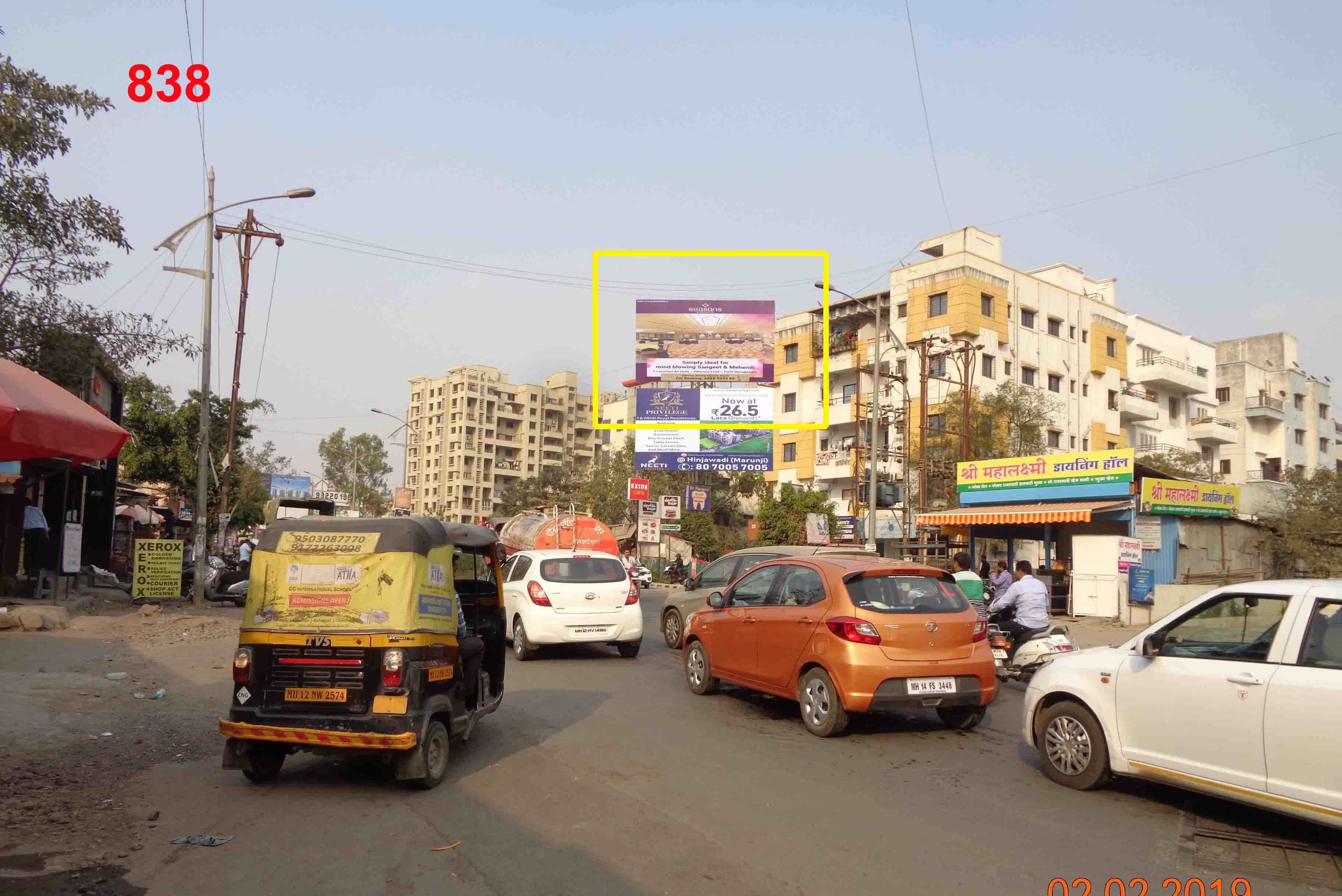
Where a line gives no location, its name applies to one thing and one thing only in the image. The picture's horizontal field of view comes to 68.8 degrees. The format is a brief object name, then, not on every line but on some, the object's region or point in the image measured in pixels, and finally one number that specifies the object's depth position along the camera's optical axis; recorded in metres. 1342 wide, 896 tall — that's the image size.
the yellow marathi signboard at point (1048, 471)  23.84
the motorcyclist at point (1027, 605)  11.84
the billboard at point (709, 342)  39.75
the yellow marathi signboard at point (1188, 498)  23.36
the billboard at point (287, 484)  74.50
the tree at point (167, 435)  37.28
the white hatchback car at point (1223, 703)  5.46
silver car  14.55
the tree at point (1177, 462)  48.41
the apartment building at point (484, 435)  123.00
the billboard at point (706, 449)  41.94
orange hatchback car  8.59
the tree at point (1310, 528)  24.67
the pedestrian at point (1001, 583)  13.96
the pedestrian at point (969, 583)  13.22
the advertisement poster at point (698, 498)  43.84
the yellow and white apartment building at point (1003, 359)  49.72
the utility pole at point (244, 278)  25.58
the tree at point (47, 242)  13.08
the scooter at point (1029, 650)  11.38
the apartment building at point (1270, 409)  63.72
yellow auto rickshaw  6.60
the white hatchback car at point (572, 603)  13.83
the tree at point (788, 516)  43.38
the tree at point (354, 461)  103.12
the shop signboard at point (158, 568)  20.98
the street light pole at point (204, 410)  21.59
